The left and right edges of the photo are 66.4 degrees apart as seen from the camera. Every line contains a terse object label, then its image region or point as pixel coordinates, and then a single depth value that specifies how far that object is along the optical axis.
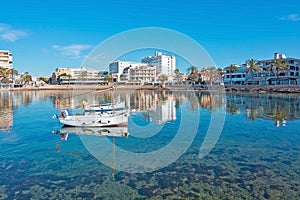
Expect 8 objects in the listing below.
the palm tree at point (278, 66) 64.25
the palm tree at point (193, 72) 107.64
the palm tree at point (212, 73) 97.25
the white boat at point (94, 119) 16.62
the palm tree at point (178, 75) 118.18
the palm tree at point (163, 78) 111.32
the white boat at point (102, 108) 20.57
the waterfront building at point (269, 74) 67.56
